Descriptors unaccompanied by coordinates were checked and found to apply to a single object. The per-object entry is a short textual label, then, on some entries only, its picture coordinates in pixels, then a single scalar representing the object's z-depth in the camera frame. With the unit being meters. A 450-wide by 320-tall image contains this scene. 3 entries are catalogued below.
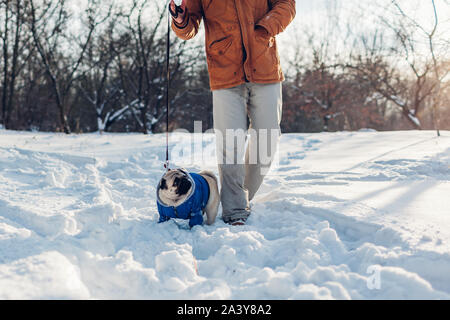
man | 2.31
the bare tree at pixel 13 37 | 13.03
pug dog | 2.09
